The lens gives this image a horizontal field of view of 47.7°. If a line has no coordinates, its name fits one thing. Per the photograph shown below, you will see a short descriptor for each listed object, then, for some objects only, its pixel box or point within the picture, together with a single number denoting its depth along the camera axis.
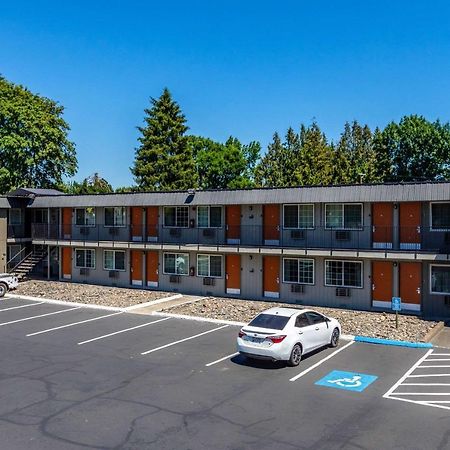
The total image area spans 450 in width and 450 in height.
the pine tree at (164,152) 58.19
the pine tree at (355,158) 56.02
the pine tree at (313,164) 56.97
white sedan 14.88
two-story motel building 23.06
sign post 19.59
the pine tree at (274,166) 62.56
